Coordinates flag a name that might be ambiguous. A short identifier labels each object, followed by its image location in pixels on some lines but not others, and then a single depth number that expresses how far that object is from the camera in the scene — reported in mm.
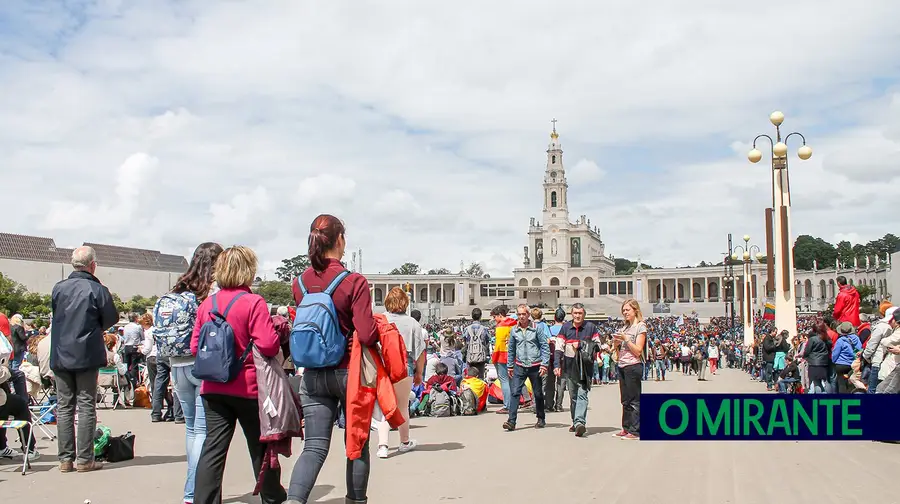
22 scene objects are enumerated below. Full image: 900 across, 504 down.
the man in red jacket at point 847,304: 11180
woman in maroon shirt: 4211
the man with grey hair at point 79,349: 6324
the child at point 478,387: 11469
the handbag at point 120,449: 7008
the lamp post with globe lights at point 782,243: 17641
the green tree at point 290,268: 125269
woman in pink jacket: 4367
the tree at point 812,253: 121188
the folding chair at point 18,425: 6457
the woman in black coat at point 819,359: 10891
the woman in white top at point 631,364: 8305
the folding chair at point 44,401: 7973
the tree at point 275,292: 84512
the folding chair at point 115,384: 12106
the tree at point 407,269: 136500
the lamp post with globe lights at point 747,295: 28870
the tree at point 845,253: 117000
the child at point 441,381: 11242
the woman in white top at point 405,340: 7359
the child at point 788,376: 13211
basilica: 100812
